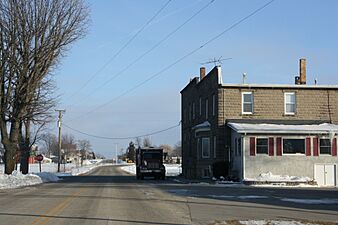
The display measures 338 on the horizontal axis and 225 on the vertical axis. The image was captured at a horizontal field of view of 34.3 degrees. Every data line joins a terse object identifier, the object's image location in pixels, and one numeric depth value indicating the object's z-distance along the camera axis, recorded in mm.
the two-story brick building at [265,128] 40812
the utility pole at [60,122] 79125
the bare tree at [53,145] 172800
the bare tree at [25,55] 41719
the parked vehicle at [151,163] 51938
